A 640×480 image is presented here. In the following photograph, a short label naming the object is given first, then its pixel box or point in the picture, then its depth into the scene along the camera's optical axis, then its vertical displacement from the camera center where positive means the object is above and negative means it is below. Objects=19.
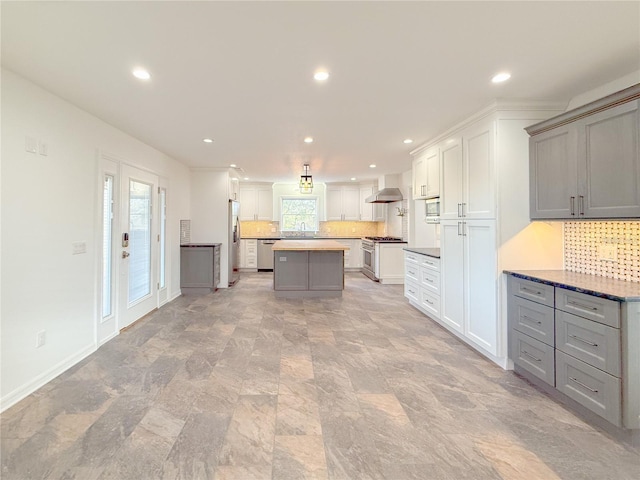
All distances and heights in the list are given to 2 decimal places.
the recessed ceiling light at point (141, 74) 2.24 +1.29
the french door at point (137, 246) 3.78 -0.05
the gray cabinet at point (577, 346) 1.83 -0.74
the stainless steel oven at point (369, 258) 7.24 -0.40
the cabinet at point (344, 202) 8.70 +1.18
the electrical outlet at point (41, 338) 2.48 -0.80
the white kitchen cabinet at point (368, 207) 8.40 +1.01
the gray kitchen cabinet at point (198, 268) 5.73 -0.49
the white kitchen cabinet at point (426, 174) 4.06 +1.00
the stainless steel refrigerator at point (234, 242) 6.36 +0.01
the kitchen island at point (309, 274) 5.64 -0.59
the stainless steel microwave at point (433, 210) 4.18 +0.47
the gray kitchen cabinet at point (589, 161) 1.97 +0.62
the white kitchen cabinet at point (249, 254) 8.57 -0.33
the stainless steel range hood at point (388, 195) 6.83 +1.09
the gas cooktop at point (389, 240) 6.95 +0.07
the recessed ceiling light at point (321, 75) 2.26 +1.30
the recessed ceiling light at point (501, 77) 2.32 +1.30
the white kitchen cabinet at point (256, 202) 8.70 +1.18
